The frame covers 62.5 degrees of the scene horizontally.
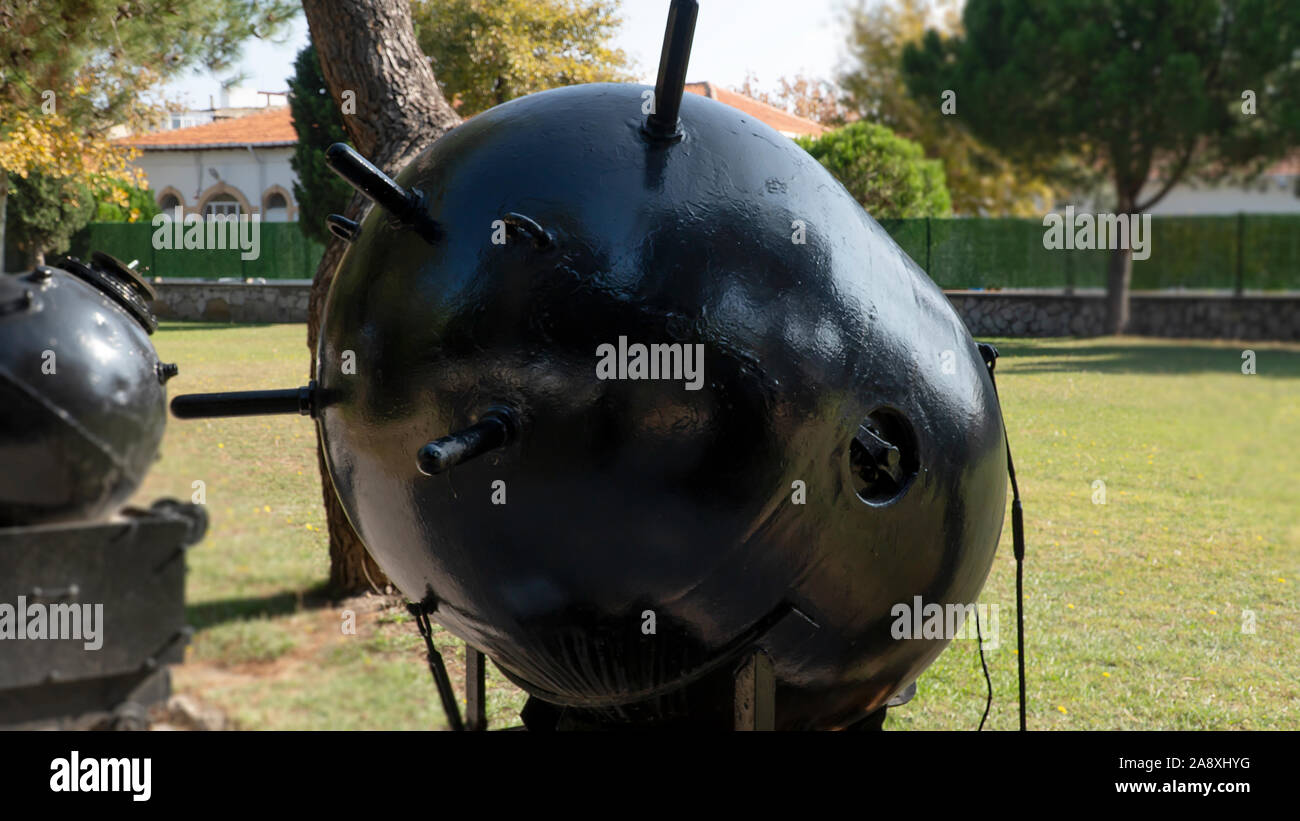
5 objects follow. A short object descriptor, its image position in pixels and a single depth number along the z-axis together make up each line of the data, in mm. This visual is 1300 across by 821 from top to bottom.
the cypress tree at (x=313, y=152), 13469
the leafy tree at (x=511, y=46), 14344
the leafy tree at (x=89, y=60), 7414
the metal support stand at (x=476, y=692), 2916
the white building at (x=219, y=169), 11586
